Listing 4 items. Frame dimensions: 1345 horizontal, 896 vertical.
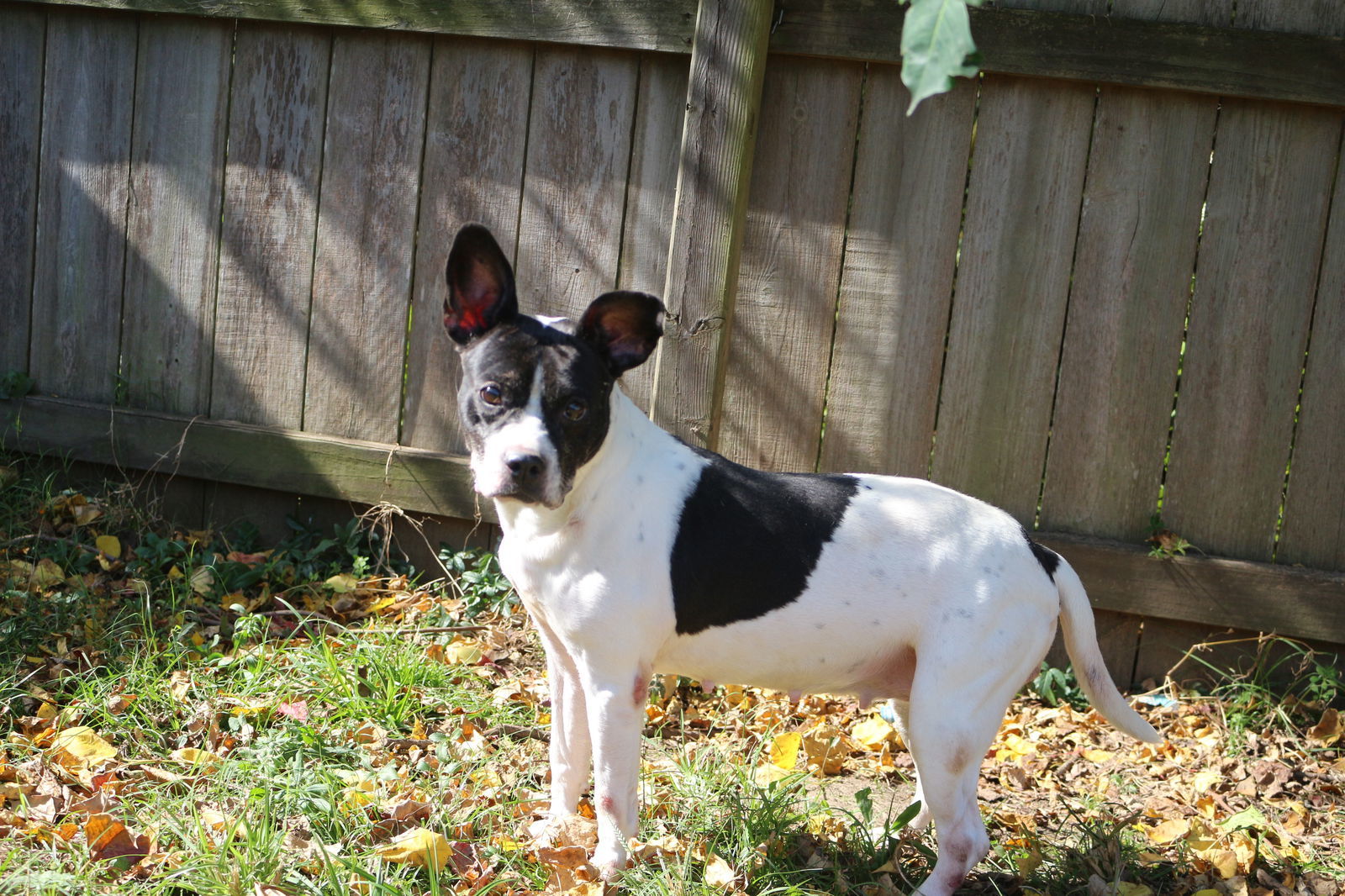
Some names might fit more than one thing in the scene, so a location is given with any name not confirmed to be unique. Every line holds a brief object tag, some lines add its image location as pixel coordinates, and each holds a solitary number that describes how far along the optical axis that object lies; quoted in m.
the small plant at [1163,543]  3.98
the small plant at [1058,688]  4.03
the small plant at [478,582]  4.30
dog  2.61
